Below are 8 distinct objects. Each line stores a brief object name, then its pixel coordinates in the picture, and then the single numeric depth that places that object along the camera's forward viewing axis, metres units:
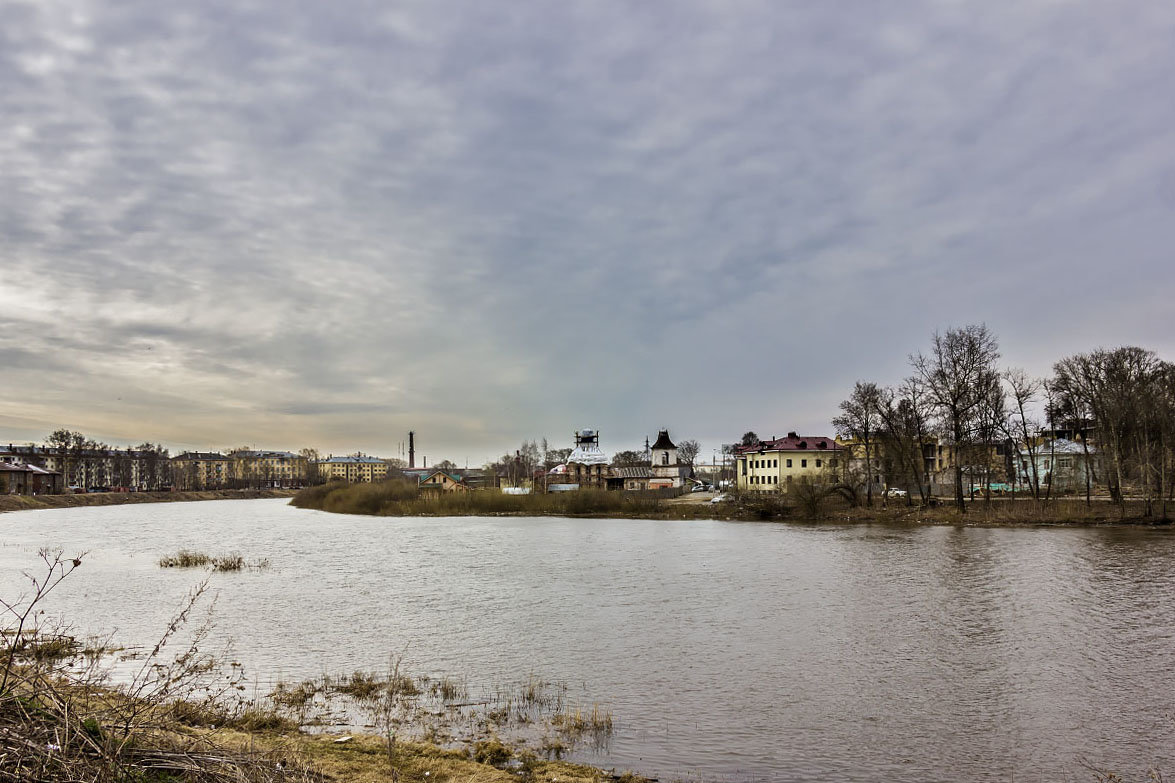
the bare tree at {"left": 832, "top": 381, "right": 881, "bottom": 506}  74.75
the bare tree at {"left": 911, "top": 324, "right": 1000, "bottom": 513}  61.62
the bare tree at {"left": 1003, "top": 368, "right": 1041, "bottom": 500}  63.44
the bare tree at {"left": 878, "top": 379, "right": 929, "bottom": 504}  67.38
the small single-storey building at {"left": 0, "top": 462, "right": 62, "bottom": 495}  109.25
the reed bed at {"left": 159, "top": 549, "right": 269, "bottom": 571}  34.97
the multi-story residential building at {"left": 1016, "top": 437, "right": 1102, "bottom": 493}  81.57
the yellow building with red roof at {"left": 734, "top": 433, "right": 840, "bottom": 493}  109.94
